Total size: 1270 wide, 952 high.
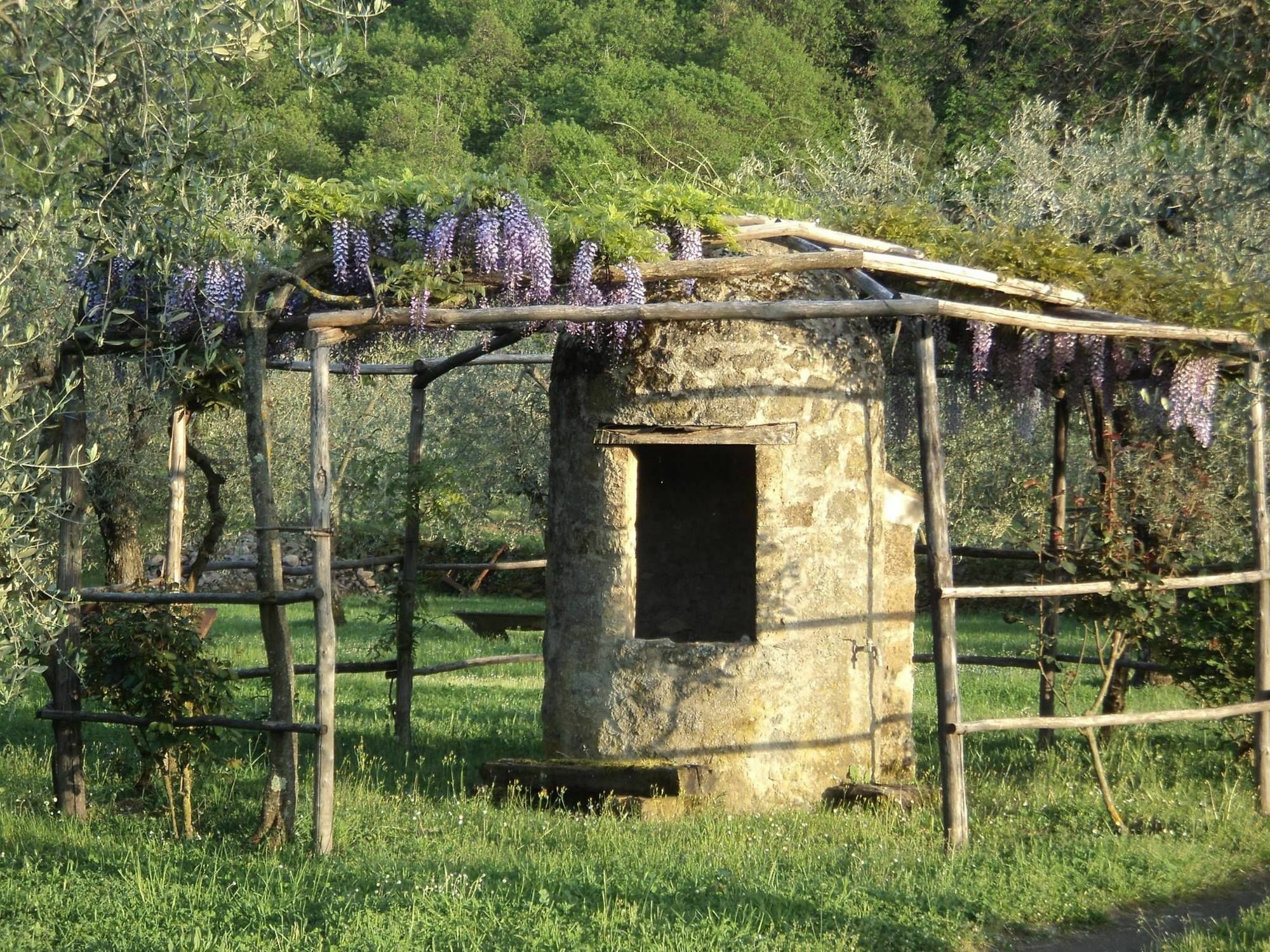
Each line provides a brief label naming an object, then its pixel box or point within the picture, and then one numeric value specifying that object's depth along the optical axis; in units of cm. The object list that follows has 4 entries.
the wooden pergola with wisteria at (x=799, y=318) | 1512
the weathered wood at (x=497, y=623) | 2841
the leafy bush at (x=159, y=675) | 1585
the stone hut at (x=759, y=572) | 1784
